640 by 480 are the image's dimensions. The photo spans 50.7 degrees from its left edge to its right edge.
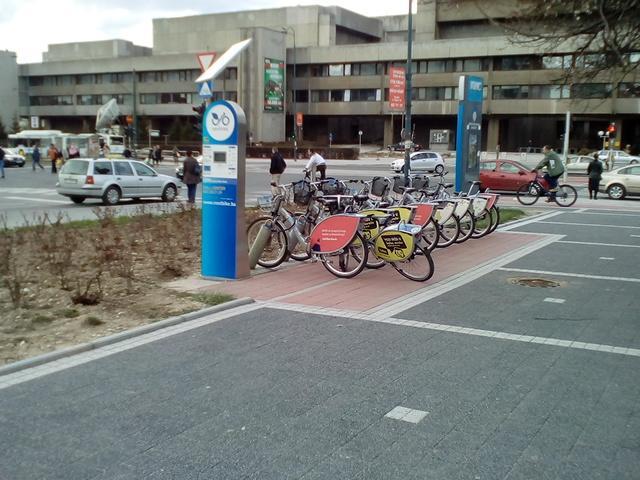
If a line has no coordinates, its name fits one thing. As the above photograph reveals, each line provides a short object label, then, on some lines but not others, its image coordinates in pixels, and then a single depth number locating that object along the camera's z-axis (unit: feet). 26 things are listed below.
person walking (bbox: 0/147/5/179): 113.66
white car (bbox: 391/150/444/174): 152.97
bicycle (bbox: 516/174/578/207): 73.72
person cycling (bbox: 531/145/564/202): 71.26
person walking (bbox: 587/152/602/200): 83.20
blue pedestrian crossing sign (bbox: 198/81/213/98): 34.20
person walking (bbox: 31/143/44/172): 147.46
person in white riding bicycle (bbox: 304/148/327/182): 73.33
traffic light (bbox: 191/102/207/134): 49.96
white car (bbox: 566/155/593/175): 145.07
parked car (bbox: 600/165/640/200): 85.10
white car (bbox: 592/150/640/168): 145.30
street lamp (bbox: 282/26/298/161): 291.79
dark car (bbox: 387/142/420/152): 245.00
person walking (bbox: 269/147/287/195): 82.35
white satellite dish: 205.26
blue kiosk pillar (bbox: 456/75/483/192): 56.54
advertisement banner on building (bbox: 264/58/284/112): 278.05
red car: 88.99
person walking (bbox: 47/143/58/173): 135.85
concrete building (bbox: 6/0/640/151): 249.55
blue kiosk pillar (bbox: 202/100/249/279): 29.63
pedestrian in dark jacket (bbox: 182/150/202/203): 68.54
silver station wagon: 70.59
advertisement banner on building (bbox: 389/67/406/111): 120.65
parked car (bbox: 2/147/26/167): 169.58
